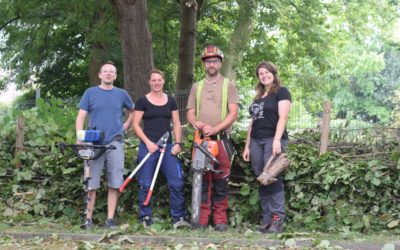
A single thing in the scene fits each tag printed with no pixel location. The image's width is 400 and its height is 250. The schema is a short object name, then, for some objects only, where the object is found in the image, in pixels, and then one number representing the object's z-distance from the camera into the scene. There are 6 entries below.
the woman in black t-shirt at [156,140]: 6.93
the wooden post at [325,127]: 7.59
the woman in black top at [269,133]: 6.58
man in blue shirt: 6.85
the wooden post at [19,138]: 8.58
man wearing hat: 6.79
